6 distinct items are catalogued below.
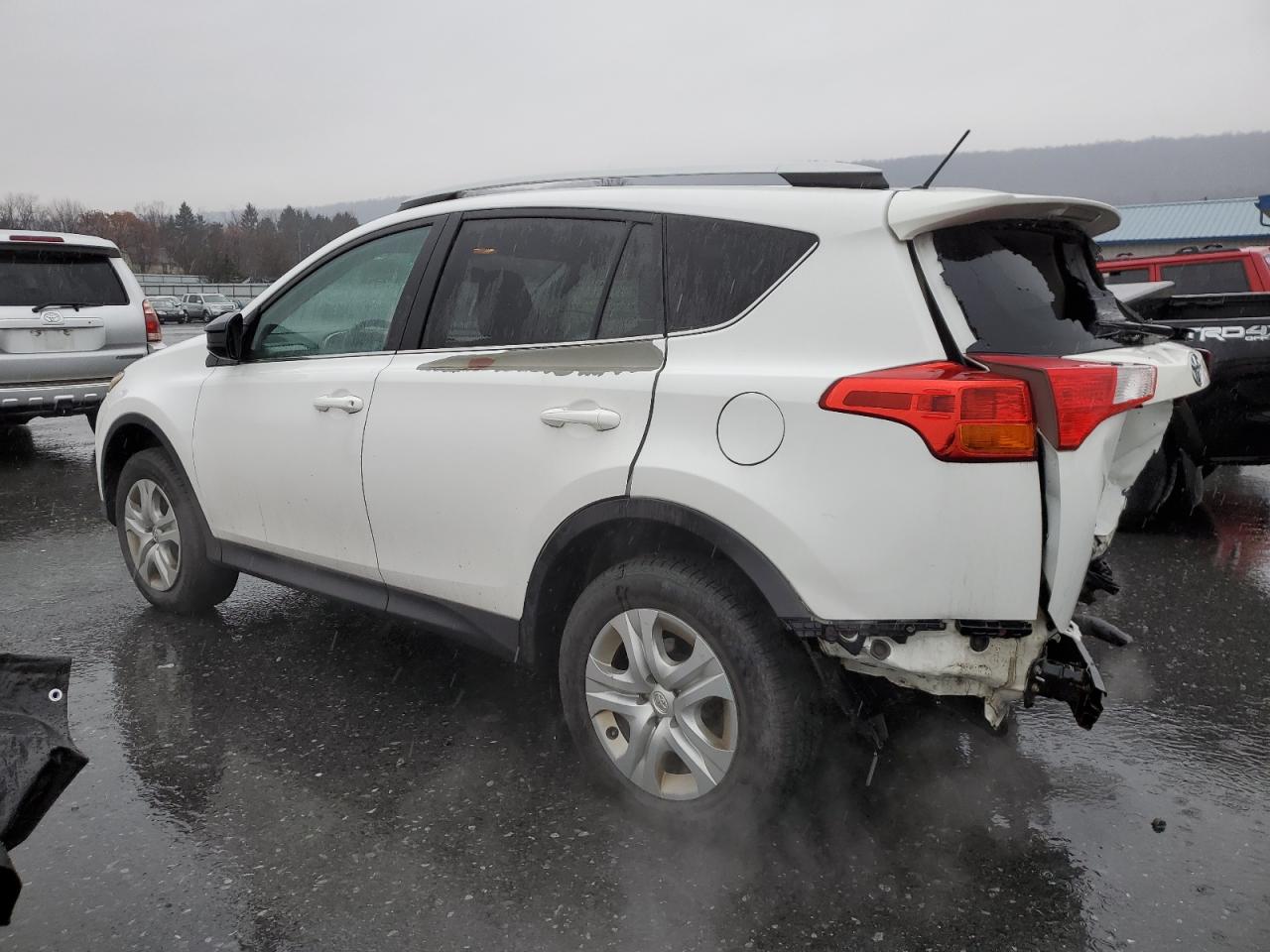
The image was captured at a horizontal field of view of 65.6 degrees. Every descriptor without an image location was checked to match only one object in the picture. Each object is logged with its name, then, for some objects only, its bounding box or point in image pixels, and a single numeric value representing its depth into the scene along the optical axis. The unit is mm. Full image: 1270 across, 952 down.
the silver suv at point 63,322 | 8203
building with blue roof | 56359
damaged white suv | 2299
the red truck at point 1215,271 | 9430
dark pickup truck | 5734
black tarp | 1921
